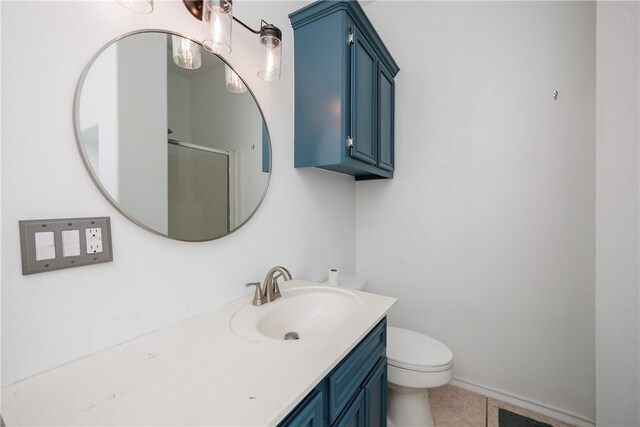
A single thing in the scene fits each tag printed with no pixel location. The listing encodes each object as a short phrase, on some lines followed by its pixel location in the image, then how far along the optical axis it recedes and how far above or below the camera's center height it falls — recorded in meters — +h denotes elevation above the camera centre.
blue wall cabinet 1.28 +0.67
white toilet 1.29 -0.85
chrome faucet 1.07 -0.35
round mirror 0.72 +0.26
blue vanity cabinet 0.65 -0.58
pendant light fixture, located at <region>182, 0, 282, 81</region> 0.85 +0.65
